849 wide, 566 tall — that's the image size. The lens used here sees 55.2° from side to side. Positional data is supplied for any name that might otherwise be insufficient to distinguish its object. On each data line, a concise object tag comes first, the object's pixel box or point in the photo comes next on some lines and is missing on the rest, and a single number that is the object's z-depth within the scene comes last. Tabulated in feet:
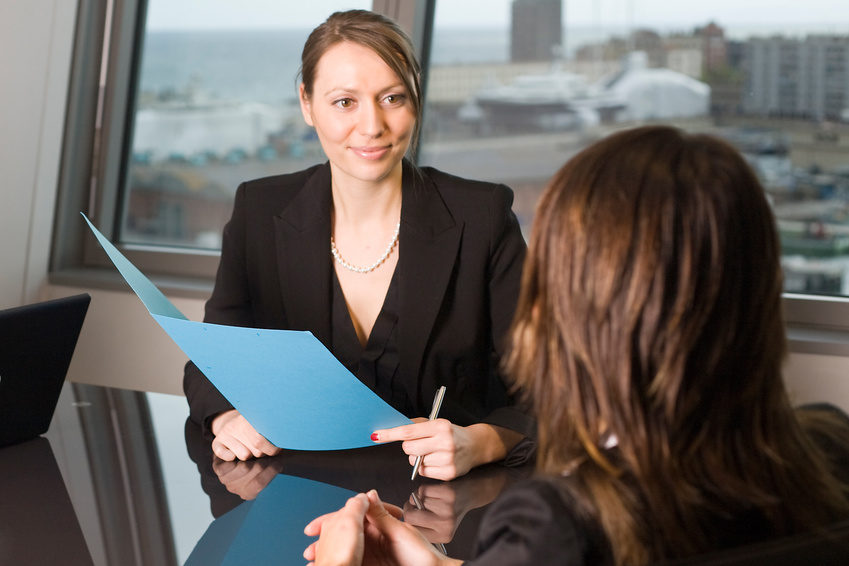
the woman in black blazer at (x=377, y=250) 5.13
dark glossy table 3.28
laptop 4.31
